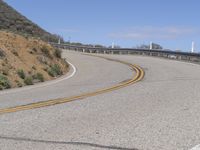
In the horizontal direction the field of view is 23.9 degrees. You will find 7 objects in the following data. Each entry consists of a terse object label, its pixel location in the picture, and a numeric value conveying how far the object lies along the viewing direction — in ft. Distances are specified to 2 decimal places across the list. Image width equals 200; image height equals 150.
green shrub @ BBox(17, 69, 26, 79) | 75.20
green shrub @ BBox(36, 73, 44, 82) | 77.51
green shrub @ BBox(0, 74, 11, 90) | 65.45
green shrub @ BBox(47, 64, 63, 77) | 85.76
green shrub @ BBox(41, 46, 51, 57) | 100.53
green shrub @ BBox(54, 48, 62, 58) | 106.26
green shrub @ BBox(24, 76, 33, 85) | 71.51
